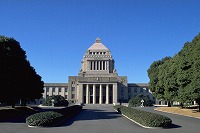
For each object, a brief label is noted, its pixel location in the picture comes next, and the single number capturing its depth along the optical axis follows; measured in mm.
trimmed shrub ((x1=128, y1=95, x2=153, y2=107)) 65121
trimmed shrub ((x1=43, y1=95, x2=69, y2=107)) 65883
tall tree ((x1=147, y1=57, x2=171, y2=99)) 47817
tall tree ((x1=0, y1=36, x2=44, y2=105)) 26753
